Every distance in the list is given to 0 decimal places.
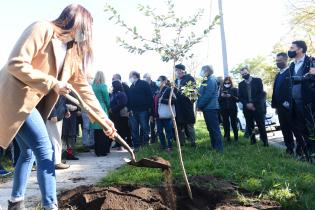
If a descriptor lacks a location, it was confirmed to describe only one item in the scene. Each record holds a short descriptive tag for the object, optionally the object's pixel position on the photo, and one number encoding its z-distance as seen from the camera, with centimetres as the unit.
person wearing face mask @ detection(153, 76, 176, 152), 820
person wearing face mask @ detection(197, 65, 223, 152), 774
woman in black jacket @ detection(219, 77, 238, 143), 991
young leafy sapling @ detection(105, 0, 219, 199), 412
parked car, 1380
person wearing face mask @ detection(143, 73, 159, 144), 1050
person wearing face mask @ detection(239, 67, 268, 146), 899
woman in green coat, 830
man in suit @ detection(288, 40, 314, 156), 628
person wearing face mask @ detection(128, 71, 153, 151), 921
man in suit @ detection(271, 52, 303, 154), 695
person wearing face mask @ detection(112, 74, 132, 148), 943
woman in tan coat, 292
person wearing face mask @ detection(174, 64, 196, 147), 838
